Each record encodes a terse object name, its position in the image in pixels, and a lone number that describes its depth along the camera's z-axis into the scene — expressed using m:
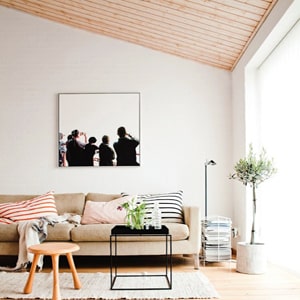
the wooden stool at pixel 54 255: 3.46
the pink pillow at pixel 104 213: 5.11
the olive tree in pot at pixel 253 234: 4.50
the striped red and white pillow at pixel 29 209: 5.02
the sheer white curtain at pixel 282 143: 4.36
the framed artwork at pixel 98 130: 5.96
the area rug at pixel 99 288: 3.65
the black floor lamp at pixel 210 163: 5.51
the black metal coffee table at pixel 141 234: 3.92
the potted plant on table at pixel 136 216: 4.14
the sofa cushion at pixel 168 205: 5.19
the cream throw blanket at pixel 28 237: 4.55
